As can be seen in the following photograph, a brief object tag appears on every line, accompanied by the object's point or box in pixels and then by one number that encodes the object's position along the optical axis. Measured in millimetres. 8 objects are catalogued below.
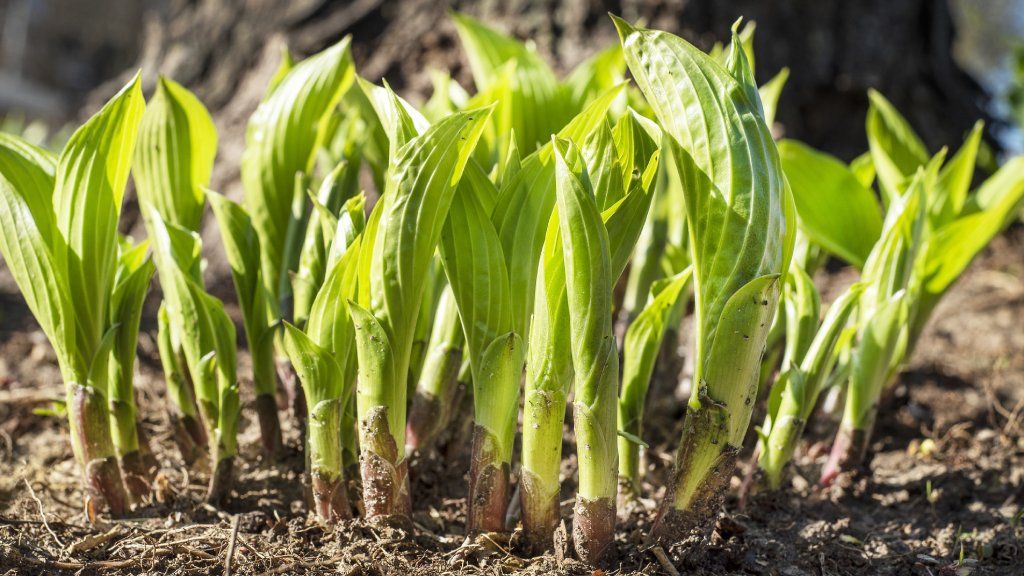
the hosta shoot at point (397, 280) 937
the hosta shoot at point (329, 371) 967
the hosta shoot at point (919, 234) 1066
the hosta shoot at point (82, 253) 984
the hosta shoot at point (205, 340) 1017
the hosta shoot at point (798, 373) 1022
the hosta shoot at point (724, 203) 936
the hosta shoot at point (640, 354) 1002
